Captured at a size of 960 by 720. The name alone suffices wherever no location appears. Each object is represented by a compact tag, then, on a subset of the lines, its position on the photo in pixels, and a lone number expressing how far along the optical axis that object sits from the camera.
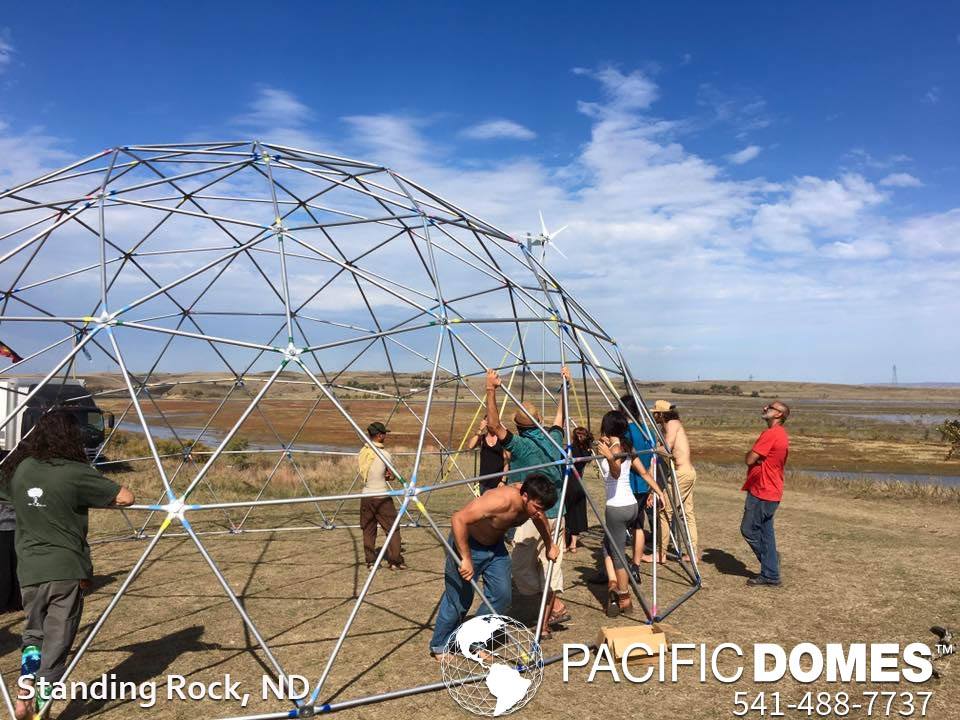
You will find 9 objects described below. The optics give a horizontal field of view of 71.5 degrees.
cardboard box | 6.94
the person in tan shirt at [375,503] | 10.55
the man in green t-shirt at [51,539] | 5.54
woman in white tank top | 8.12
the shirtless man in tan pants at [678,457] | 10.29
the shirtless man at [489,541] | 6.23
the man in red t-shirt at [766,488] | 9.22
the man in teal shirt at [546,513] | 7.84
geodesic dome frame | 6.71
